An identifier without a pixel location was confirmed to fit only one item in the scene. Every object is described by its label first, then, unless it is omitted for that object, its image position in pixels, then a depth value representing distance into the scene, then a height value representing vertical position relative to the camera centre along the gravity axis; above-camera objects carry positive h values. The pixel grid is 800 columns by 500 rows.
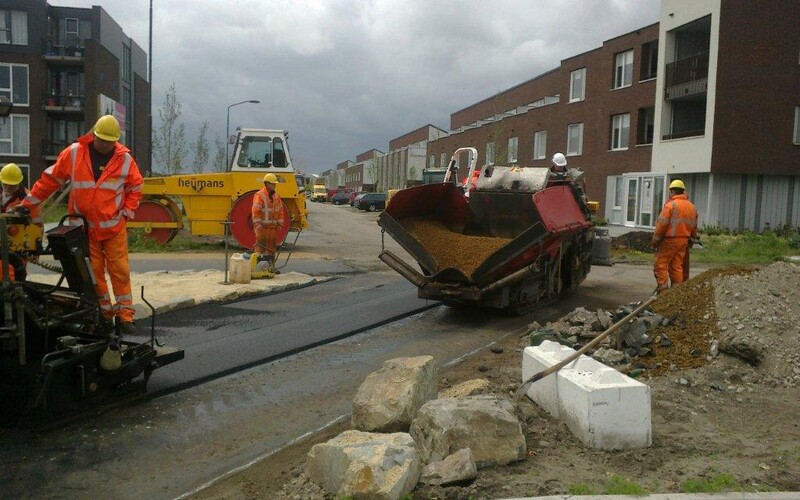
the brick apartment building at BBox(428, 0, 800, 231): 25.64 +3.70
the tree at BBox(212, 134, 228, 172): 38.94 +1.79
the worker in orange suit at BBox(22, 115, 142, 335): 5.75 -0.06
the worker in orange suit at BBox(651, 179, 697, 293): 10.10 -0.39
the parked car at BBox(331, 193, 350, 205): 65.00 -0.10
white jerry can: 11.59 -1.19
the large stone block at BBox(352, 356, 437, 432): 4.79 -1.31
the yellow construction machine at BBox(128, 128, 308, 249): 16.99 -0.03
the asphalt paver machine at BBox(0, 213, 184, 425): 4.69 -1.07
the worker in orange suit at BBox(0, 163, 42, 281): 6.98 -0.01
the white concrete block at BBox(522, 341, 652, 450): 4.49 -1.25
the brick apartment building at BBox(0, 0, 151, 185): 38.97 +5.99
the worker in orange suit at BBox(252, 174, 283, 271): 13.03 -0.39
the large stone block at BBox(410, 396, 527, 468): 4.26 -1.35
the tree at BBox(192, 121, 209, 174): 33.03 +1.78
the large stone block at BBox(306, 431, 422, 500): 3.73 -1.39
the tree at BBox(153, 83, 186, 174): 26.44 +1.73
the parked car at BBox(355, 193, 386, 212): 50.31 -0.25
